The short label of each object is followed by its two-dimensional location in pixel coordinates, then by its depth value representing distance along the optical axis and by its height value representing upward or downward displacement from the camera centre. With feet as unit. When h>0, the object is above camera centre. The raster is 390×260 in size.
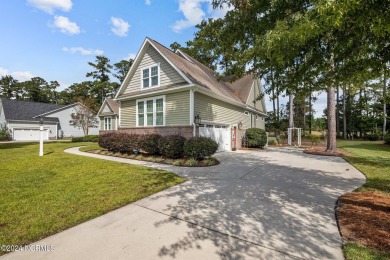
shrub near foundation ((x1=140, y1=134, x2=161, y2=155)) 37.83 -2.54
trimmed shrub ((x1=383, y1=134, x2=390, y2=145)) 72.51 -3.29
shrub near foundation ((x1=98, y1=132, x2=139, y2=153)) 41.16 -2.50
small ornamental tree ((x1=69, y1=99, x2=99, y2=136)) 105.81 +7.00
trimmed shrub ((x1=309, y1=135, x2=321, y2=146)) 80.73 -3.65
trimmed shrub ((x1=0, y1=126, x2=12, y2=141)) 95.14 -2.09
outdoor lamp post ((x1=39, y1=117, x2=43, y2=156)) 40.41 -1.61
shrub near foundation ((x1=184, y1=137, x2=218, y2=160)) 32.27 -2.82
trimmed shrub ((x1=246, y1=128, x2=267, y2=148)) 60.29 -2.43
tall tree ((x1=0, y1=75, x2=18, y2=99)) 192.75 +40.60
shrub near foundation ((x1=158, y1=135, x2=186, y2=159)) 34.81 -2.78
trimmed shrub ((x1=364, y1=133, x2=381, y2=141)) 109.62 -3.84
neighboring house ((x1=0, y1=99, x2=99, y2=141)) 102.17 +5.56
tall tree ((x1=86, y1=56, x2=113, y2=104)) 151.64 +41.79
